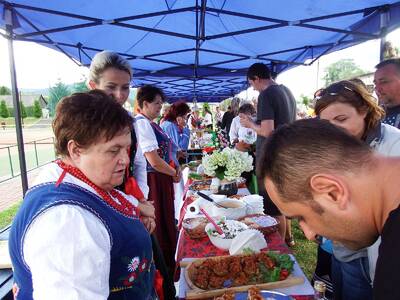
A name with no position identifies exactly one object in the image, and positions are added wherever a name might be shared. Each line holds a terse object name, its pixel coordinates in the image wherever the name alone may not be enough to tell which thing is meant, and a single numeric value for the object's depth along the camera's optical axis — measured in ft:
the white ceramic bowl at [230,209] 6.76
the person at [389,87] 7.41
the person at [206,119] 45.65
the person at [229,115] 24.25
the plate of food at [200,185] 9.37
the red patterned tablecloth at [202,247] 5.32
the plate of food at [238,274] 4.14
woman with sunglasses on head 4.64
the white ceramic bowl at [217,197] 7.28
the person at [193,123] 37.74
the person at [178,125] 16.34
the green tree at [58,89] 152.30
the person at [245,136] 15.97
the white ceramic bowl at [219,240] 5.37
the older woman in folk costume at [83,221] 2.24
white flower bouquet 8.73
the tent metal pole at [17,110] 8.14
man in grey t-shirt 9.88
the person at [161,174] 9.36
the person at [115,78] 5.38
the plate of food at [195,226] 5.85
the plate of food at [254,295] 3.79
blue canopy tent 9.51
